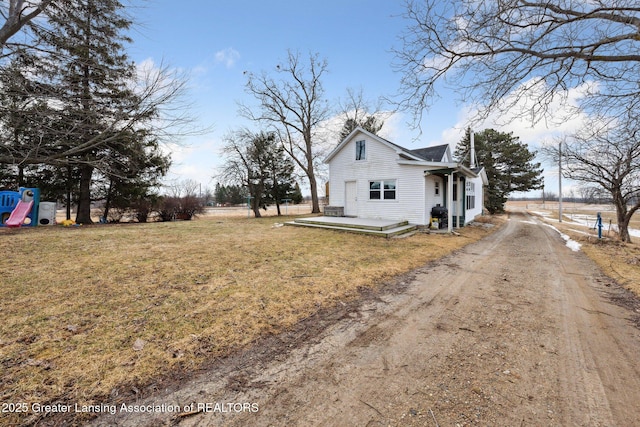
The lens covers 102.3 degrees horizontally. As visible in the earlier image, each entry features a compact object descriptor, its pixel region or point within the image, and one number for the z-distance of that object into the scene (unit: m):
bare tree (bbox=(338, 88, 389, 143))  25.81
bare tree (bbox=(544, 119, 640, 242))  9.07
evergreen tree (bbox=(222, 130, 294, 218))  20.38
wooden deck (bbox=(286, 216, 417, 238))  10.29
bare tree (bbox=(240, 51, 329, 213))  22.53
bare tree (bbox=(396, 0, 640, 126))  4.70
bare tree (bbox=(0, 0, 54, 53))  5.57
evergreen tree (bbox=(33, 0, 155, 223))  6.11
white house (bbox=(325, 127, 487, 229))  12.25
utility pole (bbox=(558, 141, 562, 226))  22.63
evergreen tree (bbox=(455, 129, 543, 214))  29.08
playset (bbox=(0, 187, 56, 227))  10.92
